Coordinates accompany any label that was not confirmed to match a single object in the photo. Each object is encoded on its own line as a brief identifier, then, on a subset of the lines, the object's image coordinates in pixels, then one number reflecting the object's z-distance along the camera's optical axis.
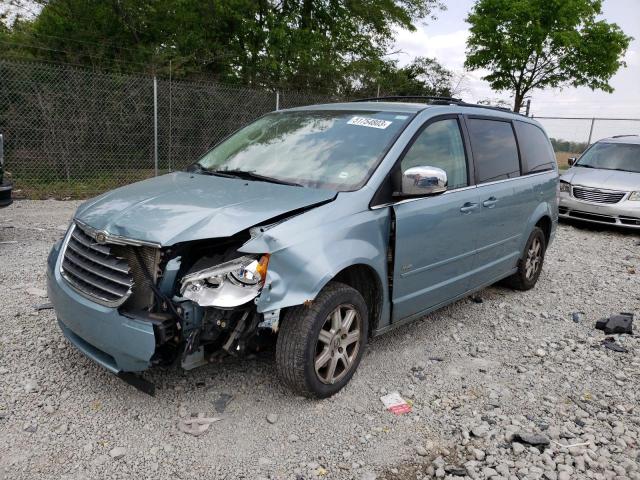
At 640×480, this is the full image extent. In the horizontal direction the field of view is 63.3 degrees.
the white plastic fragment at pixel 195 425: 2.81
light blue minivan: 2.70
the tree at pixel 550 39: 19.03
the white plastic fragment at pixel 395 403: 3.14
